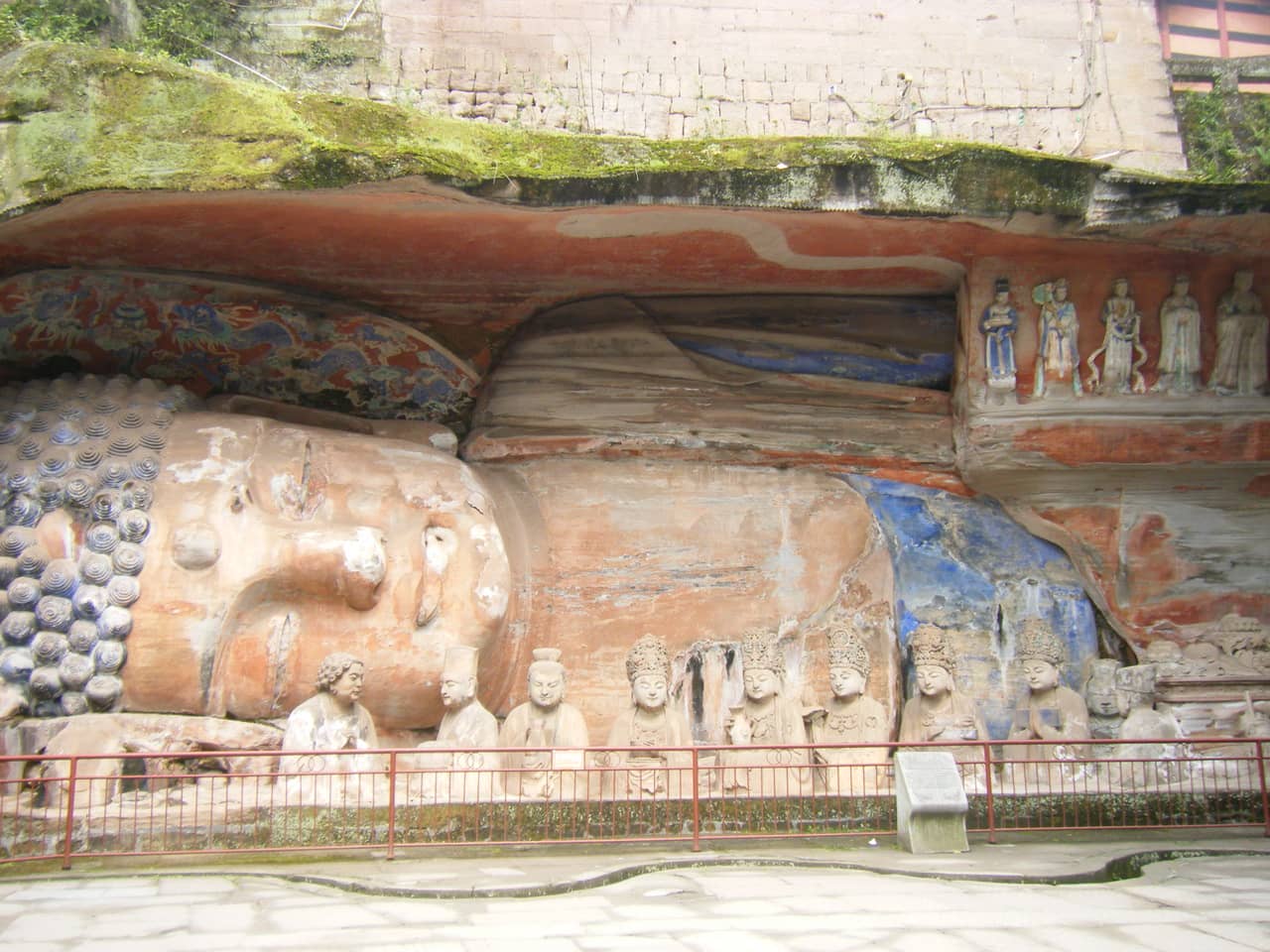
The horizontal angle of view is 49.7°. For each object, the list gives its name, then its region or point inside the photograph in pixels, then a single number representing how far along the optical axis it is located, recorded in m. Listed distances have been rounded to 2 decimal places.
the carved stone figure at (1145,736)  7.63
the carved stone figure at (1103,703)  8.63
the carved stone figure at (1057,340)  8.55
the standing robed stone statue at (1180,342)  8.54
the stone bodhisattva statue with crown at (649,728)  7.65
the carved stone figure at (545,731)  7.55
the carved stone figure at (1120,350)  8.56
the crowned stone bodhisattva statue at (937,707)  8.26
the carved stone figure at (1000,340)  8.57
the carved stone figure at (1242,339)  8.54
